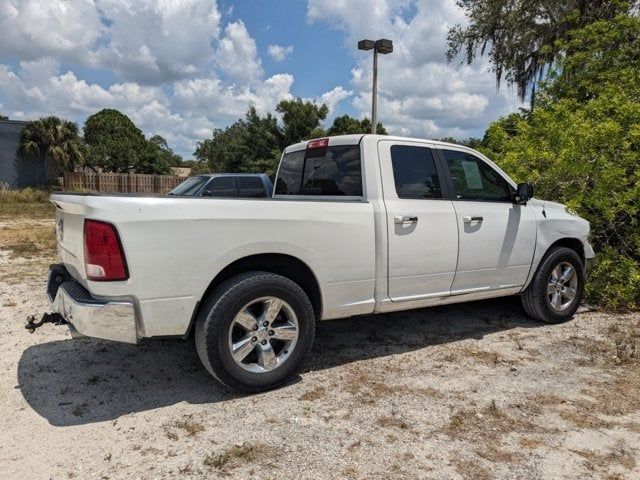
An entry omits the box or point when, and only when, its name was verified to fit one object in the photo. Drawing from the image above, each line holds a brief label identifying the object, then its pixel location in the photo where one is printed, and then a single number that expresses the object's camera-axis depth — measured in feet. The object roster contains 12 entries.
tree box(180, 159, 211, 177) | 170.64
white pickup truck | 10.27
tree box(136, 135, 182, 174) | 145.18
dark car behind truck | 39.29
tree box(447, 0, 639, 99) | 48.62
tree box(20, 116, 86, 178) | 90.27
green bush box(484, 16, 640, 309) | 20.42
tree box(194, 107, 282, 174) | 106.11
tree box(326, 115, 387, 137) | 105.29
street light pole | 44.29
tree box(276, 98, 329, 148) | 103.71
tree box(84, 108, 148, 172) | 137.80
